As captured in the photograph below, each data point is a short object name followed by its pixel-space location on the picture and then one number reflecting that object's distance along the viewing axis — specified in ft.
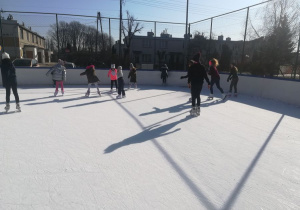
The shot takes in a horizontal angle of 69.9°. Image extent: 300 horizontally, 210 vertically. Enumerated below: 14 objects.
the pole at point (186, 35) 47.52
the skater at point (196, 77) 18.08
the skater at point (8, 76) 17.70
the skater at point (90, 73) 26.73
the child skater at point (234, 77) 29.55
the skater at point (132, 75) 35.50
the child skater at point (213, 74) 25.95
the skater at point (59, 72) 26.21
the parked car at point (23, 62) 41.78
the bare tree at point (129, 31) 68.66
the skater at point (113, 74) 30.58
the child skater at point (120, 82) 26.52
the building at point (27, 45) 49.90
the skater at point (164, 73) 40.19
